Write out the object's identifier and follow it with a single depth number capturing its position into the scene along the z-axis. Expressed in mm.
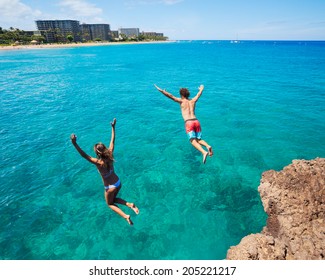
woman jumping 6518
